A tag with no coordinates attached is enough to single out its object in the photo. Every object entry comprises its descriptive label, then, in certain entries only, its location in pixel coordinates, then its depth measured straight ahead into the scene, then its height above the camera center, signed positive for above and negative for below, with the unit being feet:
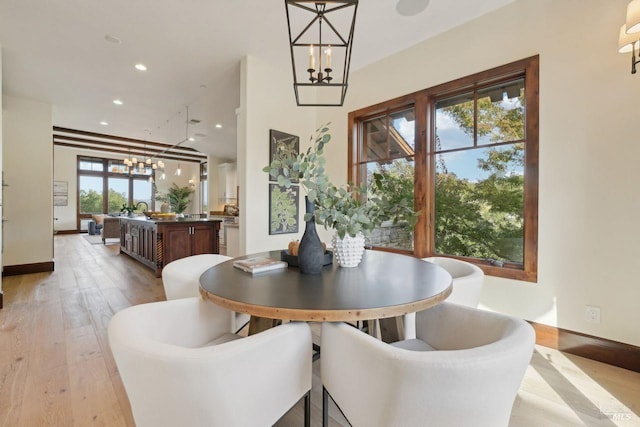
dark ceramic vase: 4.65 -0.66
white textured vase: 5.13 -0.70
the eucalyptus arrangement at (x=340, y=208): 4.47 +0.07
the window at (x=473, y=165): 7.88 +1.56
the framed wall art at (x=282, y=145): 11.41 +2.87
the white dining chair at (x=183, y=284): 5.10 -1.34
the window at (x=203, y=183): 38.99 +3.99
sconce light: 5.02 +3.51
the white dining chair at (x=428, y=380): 2.37 -1.54
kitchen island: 14.35 -1.58
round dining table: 3.15 -1.07
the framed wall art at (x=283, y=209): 11.50 +0.11
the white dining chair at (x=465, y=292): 4.69 -1.47
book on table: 4.75 -0.95
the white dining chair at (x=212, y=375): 2.48 -1.60
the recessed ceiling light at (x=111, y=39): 9.54 +6.01
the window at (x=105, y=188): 36.11 +3.14
